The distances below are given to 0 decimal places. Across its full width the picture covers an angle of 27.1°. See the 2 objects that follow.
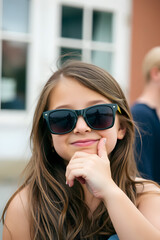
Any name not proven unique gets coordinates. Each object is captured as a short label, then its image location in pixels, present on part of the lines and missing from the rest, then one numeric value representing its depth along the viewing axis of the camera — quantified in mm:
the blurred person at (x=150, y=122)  2355
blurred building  5285
